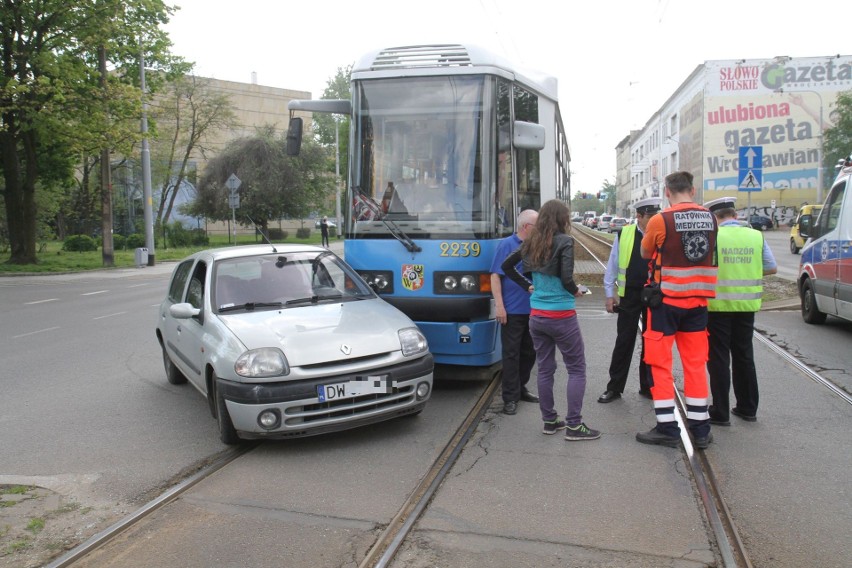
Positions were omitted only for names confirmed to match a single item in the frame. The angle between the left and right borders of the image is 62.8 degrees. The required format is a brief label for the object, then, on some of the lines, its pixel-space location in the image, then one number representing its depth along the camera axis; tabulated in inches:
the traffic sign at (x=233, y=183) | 821.2
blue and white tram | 258.5
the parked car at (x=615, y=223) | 2177.5
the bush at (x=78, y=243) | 1438.2
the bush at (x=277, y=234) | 1920.6
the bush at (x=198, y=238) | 1574.2
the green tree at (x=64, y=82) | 854.5
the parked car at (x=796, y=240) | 1095.0
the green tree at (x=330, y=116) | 2506.2
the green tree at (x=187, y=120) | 1711.4
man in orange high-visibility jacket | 193.0
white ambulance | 360.8
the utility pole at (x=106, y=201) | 1027.9
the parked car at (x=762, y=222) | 2117.4
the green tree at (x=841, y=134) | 1909.4
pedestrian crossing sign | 600.1
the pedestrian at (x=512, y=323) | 233.8
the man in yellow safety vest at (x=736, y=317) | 217.5
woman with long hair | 202.2
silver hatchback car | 191.8
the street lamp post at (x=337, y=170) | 1854.6
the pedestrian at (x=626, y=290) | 242.1
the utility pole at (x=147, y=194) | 1013.8
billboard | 2303.2
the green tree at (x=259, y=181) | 1630.8
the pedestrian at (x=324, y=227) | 1460.4
